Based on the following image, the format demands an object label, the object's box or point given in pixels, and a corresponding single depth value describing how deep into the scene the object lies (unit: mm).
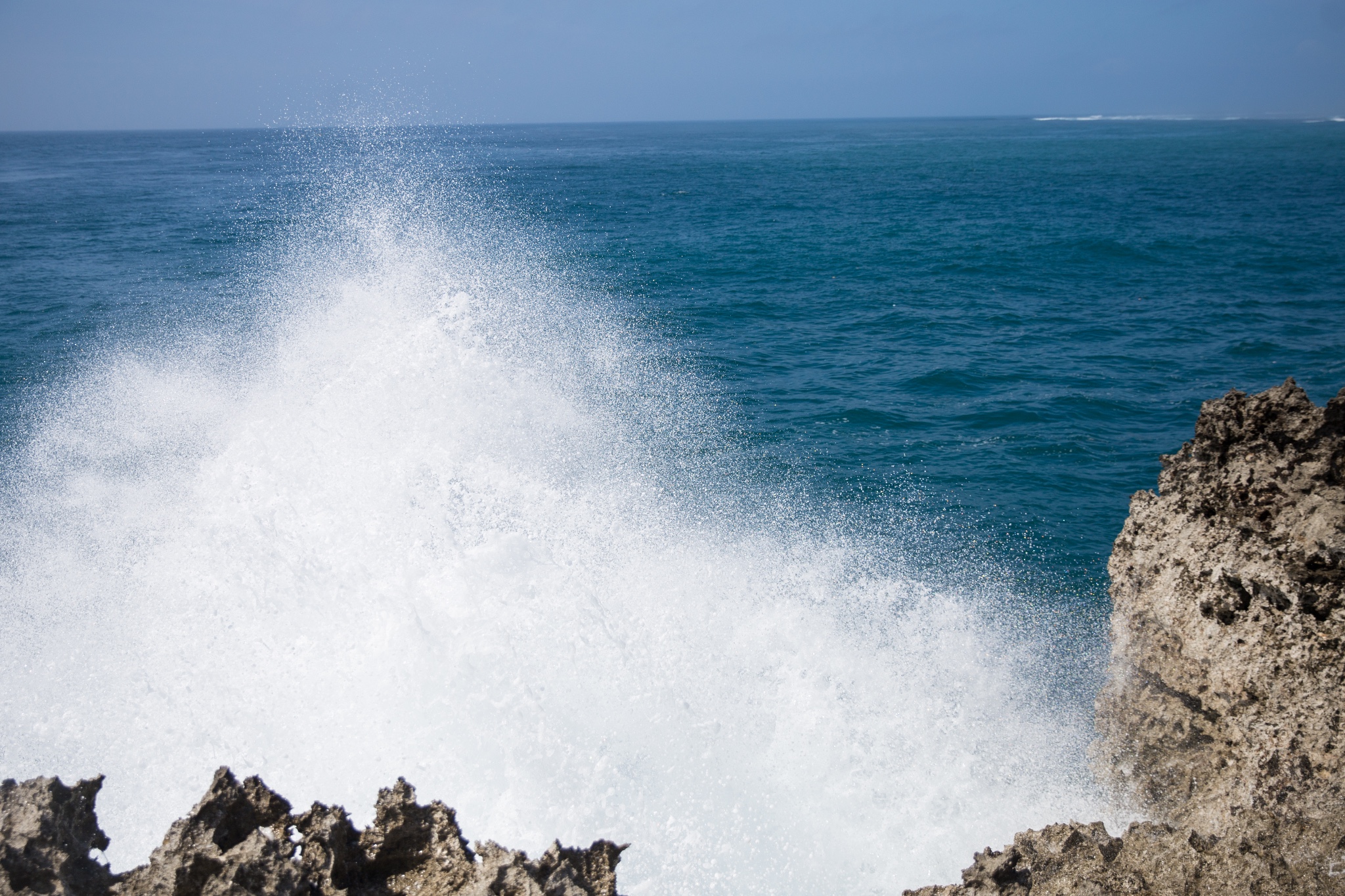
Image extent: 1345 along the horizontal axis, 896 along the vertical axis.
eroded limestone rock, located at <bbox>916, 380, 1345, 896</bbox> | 5172
